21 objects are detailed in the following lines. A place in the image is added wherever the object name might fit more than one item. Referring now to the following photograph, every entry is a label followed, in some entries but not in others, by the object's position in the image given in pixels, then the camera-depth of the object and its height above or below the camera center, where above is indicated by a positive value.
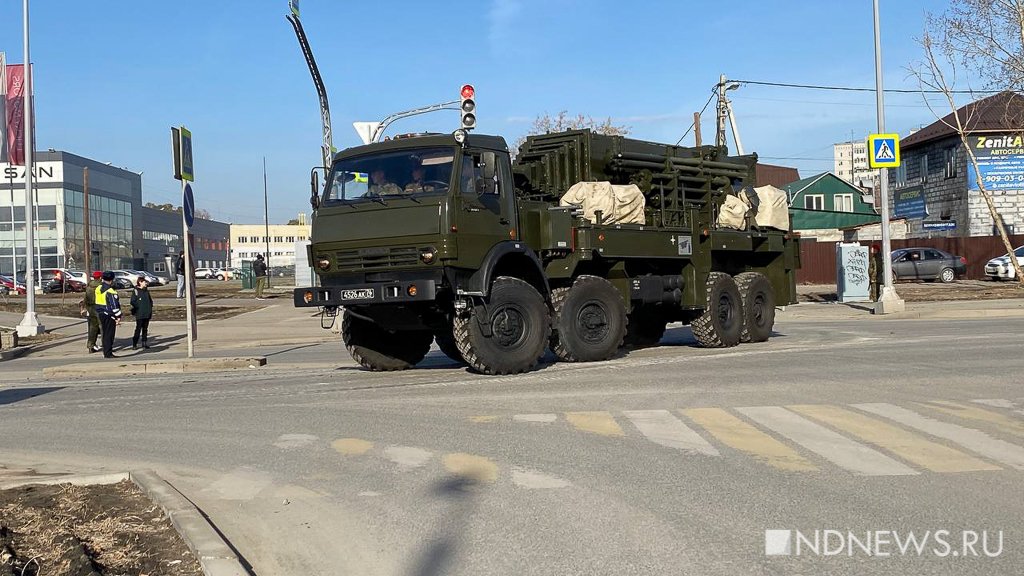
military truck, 12.49 +0.41
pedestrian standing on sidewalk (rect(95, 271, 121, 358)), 20.64 -0.35
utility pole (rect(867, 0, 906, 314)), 26.17 +0.64
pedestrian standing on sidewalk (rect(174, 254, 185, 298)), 35.19 +0.42
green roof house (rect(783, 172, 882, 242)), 66.25 +4.47
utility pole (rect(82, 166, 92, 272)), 59.15 +4.70
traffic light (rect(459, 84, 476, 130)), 18.08 +3.13
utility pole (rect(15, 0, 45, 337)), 26.23 +1.26
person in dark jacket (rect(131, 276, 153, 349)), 22.19 -0.32
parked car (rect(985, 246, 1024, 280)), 42.19 -0.05
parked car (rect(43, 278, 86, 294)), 63.53 +0.61
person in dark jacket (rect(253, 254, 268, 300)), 46.38 +0.71
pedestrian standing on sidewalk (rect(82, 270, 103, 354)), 20.95 -0.24
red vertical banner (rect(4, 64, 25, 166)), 26.52 +4.76
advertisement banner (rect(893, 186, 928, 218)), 58.28 +3.85
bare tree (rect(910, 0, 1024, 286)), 32.56 +7.02
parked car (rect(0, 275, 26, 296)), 58.01 +0.61
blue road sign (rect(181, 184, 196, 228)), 16.62 +1.38
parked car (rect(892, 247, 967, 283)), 44.06 +0.17
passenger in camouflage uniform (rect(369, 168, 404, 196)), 12.70 +1.24
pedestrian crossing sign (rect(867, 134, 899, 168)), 25.78 +2.99
